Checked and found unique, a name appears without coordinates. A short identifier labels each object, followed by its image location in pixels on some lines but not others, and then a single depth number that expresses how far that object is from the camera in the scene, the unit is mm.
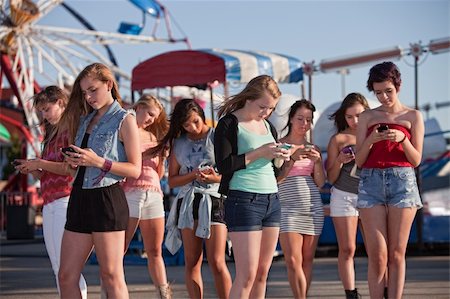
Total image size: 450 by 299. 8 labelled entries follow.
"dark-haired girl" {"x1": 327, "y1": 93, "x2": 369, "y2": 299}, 8648
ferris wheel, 36812
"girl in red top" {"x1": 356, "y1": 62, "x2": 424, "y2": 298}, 7168
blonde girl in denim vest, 6000
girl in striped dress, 8398
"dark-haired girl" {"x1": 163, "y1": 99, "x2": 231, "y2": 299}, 7898
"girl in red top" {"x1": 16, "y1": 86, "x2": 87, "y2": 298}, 7114
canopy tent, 15078
